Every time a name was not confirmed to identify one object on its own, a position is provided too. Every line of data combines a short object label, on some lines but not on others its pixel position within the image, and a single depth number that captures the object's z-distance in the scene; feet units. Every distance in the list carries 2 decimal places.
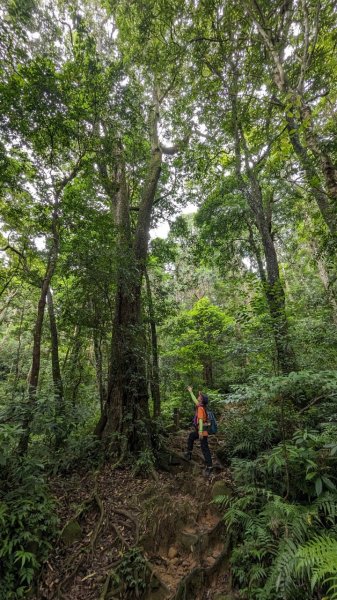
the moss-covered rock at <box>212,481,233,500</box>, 14.50
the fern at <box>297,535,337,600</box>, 7.53
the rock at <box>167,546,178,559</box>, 12.54
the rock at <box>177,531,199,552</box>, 12.46
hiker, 18.21
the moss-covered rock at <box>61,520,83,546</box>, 12.73
